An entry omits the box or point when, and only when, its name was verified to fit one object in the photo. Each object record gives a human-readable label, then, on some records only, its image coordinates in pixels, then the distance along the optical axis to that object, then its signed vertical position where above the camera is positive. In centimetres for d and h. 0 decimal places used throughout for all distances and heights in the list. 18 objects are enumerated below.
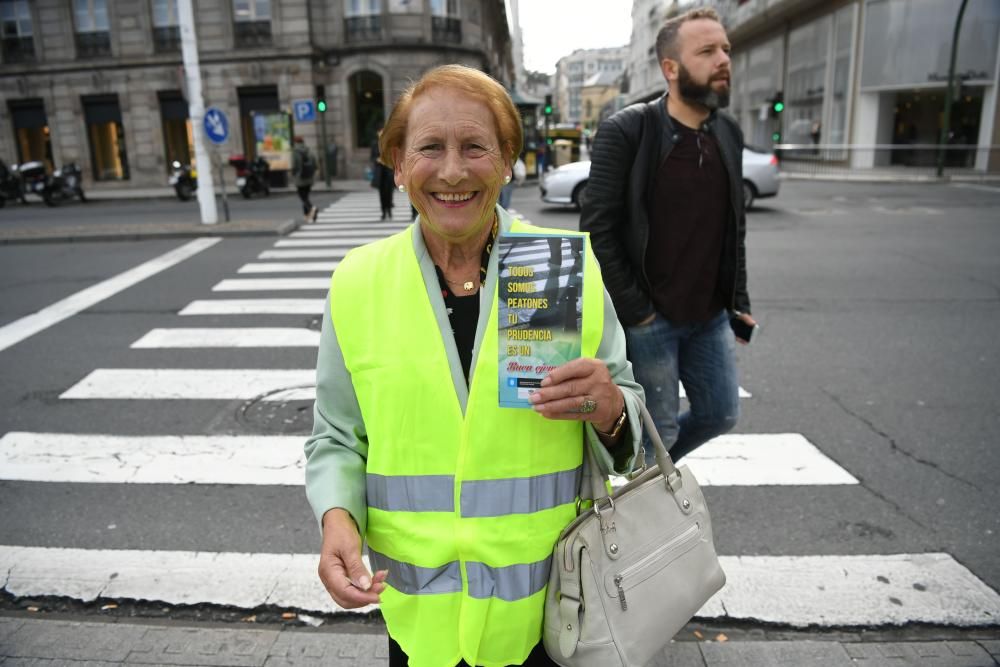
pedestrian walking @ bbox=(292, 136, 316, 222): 1633 -44
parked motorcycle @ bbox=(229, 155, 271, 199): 2328 -67
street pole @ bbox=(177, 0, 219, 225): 1495 +93
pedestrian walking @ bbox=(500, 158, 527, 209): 1238 -79
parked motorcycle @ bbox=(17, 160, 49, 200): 2178 -46
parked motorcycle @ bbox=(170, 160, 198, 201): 2267 -74
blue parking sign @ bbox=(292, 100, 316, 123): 2622 +147
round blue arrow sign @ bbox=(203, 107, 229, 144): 1487 +59
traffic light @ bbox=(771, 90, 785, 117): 2817 +128
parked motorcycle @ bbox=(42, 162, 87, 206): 2194 -72
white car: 1579 -76
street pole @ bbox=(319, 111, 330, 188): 2660 +15
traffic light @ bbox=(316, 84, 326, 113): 2570 +185
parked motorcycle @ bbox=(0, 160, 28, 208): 2231 -71
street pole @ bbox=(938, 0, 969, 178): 2266 +118
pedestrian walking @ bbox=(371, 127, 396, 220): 1537 -70
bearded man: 278 -27
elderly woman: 150 -56
